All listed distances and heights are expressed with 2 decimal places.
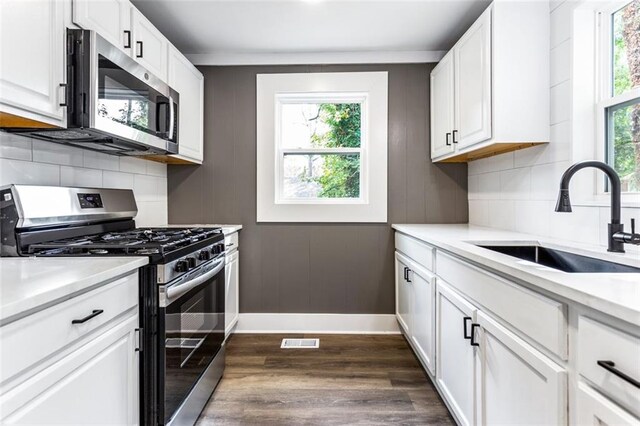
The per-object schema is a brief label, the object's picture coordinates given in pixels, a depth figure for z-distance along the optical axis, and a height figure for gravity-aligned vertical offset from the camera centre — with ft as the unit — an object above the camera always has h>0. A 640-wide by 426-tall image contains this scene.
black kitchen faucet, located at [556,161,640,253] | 4.33 +0.11
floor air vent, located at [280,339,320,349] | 8.75 -3.32
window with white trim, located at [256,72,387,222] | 9.69 +1.84
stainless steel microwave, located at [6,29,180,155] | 4.70 +1.70
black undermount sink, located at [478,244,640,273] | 4.44 -0.69
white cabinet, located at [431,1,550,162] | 6.33 +2.53
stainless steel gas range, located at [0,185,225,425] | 4.44 -0.82
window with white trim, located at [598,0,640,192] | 5.16 +1.90
